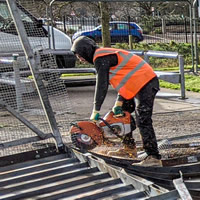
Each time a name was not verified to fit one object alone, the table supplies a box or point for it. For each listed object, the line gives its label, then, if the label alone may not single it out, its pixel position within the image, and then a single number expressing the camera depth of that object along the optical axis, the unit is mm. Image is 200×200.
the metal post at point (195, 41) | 19101
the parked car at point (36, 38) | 11796
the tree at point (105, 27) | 26561
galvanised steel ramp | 6044
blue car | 34503
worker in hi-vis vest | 7616
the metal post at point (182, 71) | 14432
